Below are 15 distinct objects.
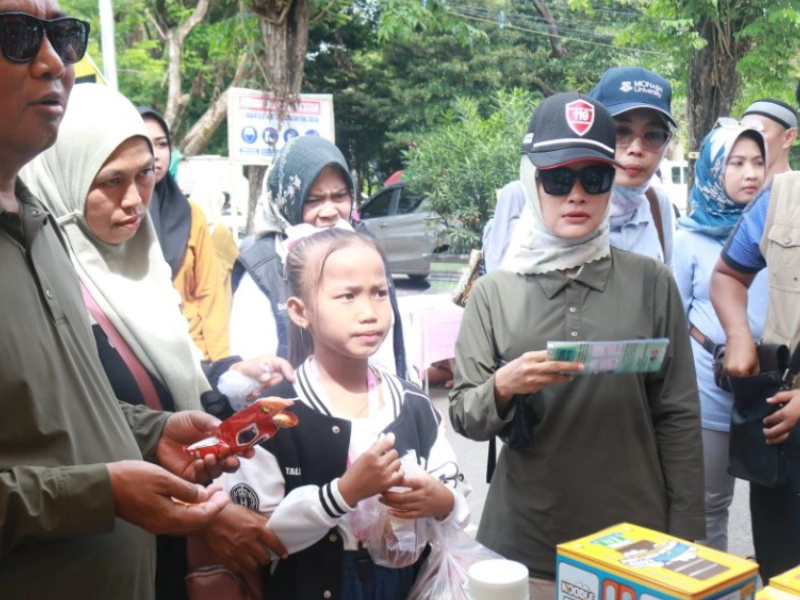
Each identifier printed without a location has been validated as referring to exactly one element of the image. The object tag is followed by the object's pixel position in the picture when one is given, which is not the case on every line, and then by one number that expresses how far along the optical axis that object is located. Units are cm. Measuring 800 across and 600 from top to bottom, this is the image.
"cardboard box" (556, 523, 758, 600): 130
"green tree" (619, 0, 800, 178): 832
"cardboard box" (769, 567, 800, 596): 146
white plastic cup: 139
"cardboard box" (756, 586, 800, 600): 146
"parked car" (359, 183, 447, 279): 1532
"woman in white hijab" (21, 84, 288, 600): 211
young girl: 183
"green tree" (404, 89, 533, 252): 977
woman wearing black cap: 214
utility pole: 1083
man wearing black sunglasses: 142
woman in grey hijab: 247
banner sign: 775
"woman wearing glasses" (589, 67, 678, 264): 295
